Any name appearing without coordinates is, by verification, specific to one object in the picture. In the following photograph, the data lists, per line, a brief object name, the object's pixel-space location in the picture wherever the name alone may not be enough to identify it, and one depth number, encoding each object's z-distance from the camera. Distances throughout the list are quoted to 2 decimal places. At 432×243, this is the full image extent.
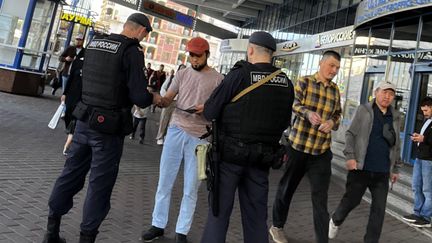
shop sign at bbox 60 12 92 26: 22.91
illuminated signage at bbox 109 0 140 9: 28.99
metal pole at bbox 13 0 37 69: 14.27
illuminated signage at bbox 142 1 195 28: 30.21
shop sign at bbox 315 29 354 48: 15.73
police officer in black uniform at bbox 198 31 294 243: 3.25
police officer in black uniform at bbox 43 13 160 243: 3.51
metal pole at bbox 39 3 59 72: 15.23
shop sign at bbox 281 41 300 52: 22.40
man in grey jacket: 4.62
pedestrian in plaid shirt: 4.44
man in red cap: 4.26
